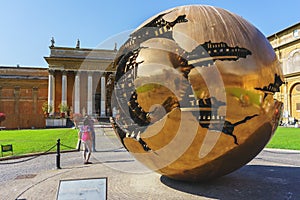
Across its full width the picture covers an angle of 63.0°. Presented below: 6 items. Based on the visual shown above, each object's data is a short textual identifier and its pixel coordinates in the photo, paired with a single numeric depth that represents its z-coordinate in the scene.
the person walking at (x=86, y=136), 9.57
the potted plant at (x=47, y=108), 48.31
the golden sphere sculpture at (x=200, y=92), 4.35
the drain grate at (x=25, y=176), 7.55
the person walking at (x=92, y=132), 11.40
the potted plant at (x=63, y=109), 48.39
